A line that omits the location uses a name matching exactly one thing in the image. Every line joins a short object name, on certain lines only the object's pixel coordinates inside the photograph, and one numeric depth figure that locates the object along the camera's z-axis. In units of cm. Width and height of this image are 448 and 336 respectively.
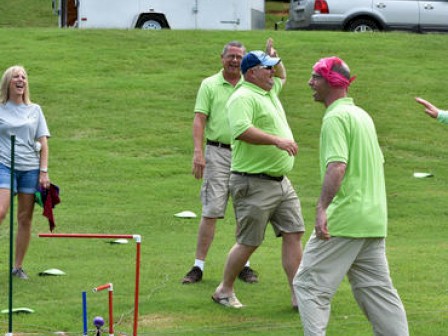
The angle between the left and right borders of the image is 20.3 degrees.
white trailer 2745
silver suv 2648
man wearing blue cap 914
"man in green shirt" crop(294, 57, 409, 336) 752
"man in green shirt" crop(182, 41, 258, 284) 1035
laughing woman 1027
